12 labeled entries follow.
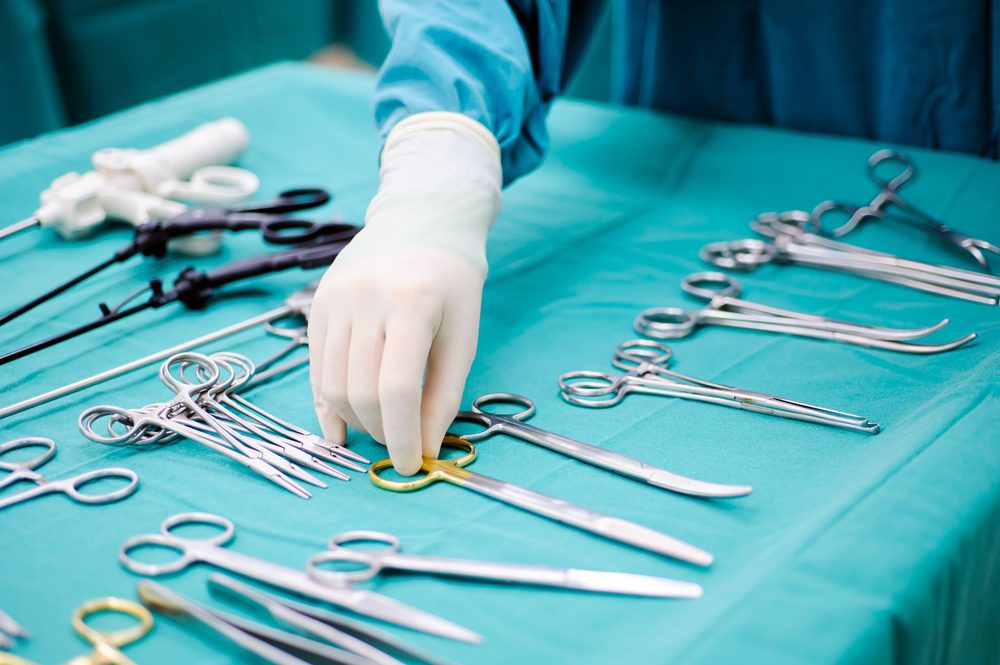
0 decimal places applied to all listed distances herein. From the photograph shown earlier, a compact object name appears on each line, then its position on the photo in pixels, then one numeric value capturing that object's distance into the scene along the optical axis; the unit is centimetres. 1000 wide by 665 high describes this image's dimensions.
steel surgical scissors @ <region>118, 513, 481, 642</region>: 77
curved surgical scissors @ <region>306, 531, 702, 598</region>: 80
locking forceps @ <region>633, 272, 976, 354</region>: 123
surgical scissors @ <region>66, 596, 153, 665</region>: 73
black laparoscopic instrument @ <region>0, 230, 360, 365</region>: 133
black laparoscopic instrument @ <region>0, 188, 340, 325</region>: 147
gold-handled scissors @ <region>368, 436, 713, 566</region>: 85
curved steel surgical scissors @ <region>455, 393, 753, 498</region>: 93
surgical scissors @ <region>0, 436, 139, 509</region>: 94
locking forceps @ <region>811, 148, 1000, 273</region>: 151
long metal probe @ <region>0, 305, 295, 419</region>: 111
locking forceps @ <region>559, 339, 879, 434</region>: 107
